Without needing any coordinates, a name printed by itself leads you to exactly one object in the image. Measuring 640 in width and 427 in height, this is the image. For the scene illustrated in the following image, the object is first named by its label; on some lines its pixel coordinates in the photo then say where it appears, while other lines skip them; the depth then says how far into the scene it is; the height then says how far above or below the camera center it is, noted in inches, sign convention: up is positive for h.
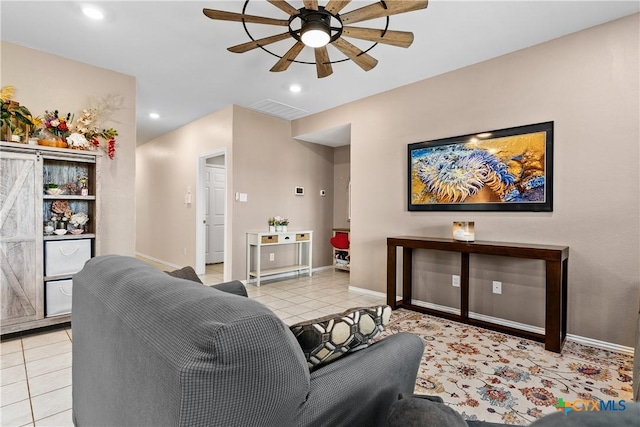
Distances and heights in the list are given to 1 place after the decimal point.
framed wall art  114.9 +16.7
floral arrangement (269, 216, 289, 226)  203.5 -6.4
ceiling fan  78.0 +50.7
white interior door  270.2 -2.6
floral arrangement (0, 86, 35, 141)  108.7 +33.6
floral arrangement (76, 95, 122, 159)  128.3 +36.7
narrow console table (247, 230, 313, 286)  189.0 -22.0
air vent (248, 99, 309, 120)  182.4 +63.1
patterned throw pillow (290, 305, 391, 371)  37.1 -15.4
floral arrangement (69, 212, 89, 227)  123.0 -3.3
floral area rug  73.0 -44.9
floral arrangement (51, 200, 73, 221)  122.2 -0.1
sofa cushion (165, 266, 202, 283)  66.3 -13.5
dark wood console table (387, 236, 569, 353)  99.3 -24.0
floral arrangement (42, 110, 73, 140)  119.7 +33.2
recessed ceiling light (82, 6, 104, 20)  97.3 +62.9
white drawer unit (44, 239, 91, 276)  113.4 -16.8
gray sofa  23.8 -14.2
